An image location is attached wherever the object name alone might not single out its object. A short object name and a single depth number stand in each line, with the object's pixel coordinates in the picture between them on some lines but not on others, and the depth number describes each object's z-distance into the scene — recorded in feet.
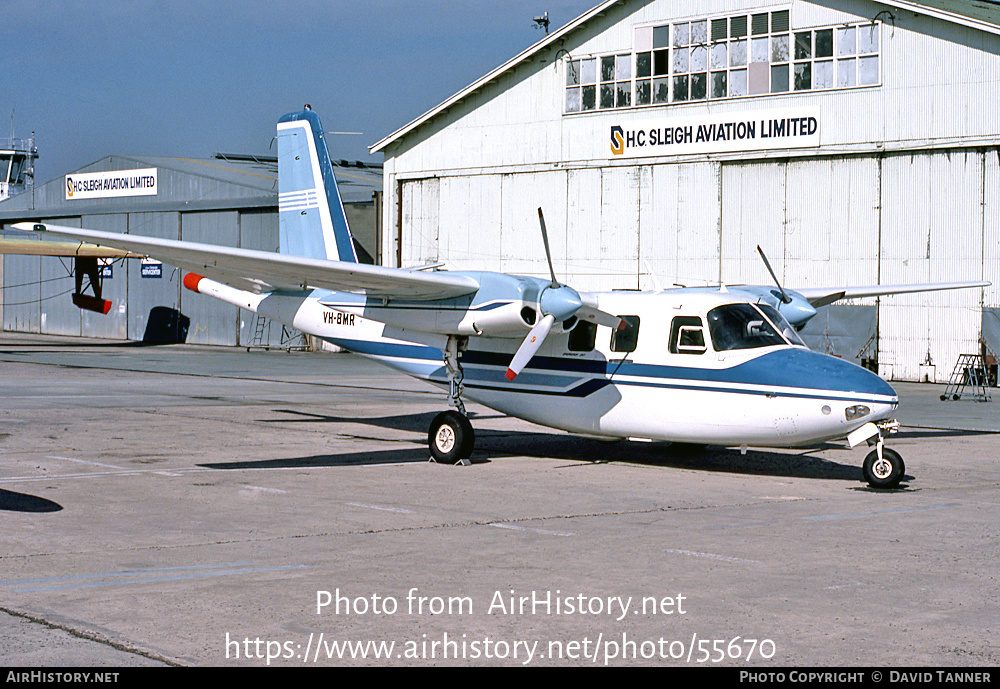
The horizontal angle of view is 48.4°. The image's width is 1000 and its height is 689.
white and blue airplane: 48.21
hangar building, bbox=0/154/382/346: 173.78
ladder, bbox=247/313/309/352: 161.68
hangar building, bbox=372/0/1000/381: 111.24
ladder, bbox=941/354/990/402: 106.73
